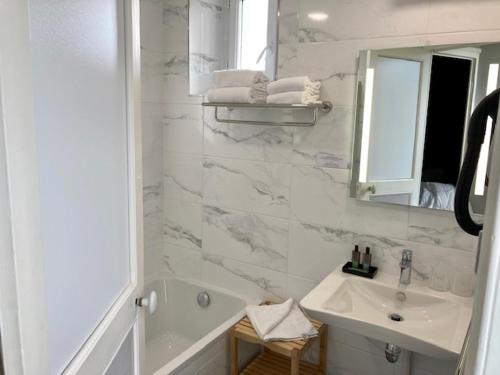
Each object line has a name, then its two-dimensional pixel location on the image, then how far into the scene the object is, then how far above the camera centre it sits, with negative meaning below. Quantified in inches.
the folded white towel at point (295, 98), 76.5 +4.6
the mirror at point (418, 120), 67.4 +1.1
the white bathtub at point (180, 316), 100.7 -50.4
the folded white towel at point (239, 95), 82.7 +5.2
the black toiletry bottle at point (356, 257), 79.4 -25.2
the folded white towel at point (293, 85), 76.4 +6.9
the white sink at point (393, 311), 58.6 -30.0
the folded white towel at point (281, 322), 79.0 -39.6
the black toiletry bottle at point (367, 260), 78.5 -25.4
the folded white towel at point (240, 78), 82.7 +8.6
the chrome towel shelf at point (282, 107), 78.3 +2.9
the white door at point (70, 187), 23.5 -5.6
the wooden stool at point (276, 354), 76.5 -46.6
